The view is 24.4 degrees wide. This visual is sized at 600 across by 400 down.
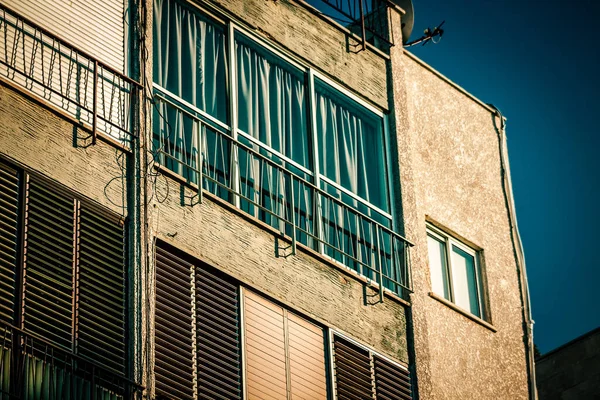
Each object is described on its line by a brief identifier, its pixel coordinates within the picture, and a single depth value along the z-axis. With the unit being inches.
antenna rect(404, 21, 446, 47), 846.5
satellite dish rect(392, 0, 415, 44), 824.3
